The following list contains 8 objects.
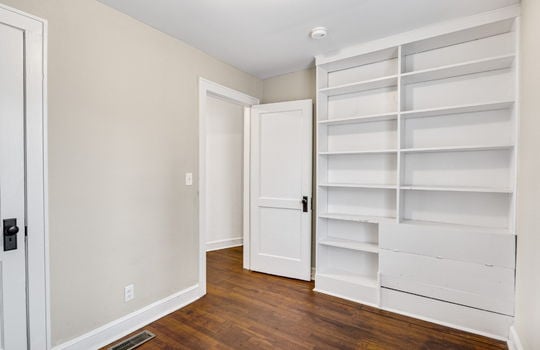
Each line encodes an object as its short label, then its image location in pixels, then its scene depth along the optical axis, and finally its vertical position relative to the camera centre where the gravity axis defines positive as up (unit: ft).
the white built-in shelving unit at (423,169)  7.14 +0.09
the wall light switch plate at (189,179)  8.78 -0.28
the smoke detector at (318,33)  7.81 +4.13
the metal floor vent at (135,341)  6.43 -4.28
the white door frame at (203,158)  9.20 +0.44
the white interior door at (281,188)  10.44 -0.71
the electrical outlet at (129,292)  7.11 -3.30
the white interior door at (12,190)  5.09 -0.40
